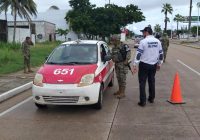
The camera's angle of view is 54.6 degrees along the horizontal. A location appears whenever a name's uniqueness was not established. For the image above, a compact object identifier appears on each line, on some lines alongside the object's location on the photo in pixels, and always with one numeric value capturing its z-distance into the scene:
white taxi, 4.26
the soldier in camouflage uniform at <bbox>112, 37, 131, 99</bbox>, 5.18
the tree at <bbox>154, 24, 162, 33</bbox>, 78.01
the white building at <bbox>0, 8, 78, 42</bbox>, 33.71
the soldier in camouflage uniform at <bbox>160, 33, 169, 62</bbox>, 11.15
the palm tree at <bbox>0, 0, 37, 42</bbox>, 23.11
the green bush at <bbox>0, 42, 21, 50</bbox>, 14.95
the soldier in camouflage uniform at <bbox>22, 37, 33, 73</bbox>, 8.45
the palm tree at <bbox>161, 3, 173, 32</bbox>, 60.31
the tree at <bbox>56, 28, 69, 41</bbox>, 30.79
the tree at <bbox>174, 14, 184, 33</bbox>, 69.52
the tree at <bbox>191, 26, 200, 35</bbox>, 70.50
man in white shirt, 4.68
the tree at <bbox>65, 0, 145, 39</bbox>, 26.94
